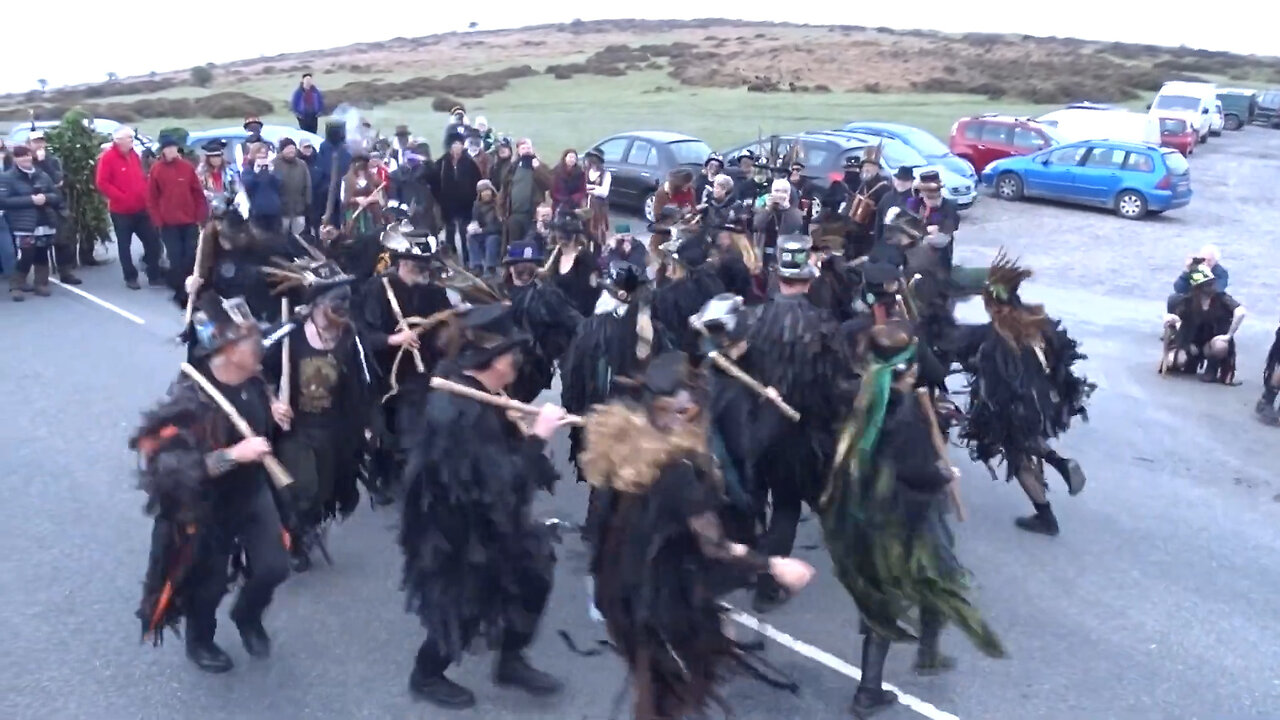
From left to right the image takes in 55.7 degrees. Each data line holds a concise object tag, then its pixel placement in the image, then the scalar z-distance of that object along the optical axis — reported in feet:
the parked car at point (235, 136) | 66.90
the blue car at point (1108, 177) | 76.13
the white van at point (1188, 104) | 120.67
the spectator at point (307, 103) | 68.69
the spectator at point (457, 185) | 51.26
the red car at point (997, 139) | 88.74
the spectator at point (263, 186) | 41.86
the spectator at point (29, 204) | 43.68
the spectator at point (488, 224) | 48.47
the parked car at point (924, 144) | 78.01
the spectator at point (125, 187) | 45.16
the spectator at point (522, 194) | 47.50
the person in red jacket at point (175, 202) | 43.60
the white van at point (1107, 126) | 99.09
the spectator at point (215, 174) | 46.96
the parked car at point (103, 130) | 57.28
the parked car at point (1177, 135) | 107.24
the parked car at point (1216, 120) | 127.34
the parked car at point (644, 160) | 67.36
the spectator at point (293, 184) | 49.19
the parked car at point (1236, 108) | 141.18
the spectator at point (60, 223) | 45.65
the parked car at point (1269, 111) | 145.38
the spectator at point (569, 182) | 49.90
